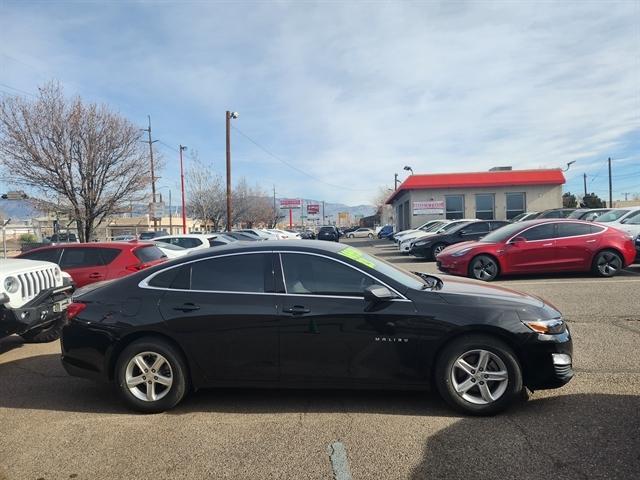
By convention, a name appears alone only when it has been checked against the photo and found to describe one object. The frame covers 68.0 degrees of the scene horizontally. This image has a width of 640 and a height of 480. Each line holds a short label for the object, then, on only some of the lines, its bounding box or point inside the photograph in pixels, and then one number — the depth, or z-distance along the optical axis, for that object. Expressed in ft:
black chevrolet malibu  13.01
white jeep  18.01
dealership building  112.88
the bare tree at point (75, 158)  53.88
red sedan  36.88
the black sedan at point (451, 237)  56.39
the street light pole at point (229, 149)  92.07
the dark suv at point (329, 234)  137.39
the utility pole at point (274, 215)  269.23
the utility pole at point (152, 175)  67.31
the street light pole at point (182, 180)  127.94
